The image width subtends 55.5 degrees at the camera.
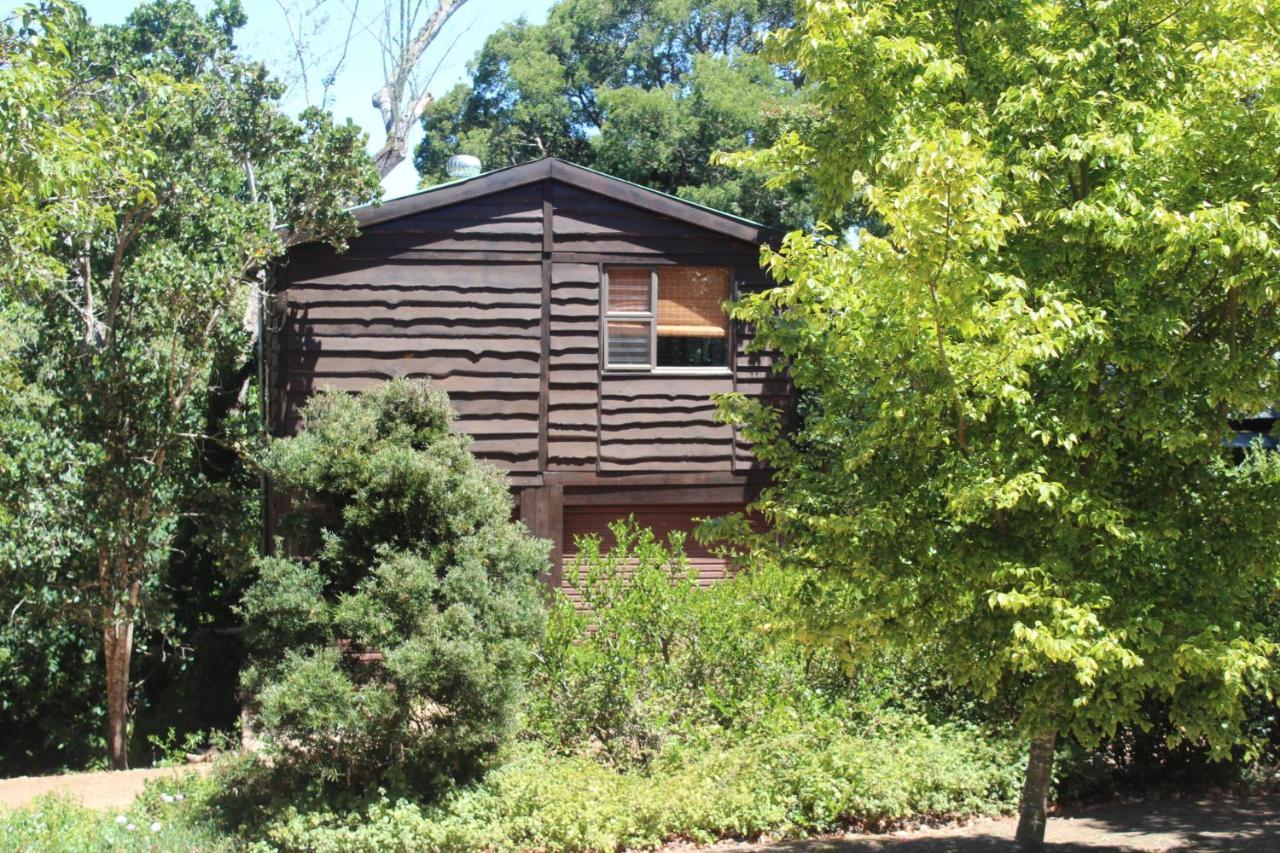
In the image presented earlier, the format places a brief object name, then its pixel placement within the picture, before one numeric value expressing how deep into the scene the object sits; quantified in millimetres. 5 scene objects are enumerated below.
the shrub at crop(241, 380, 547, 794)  7949
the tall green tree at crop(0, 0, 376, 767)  11000
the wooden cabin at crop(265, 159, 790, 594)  13266
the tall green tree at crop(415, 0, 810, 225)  29094
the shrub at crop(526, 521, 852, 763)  9266
